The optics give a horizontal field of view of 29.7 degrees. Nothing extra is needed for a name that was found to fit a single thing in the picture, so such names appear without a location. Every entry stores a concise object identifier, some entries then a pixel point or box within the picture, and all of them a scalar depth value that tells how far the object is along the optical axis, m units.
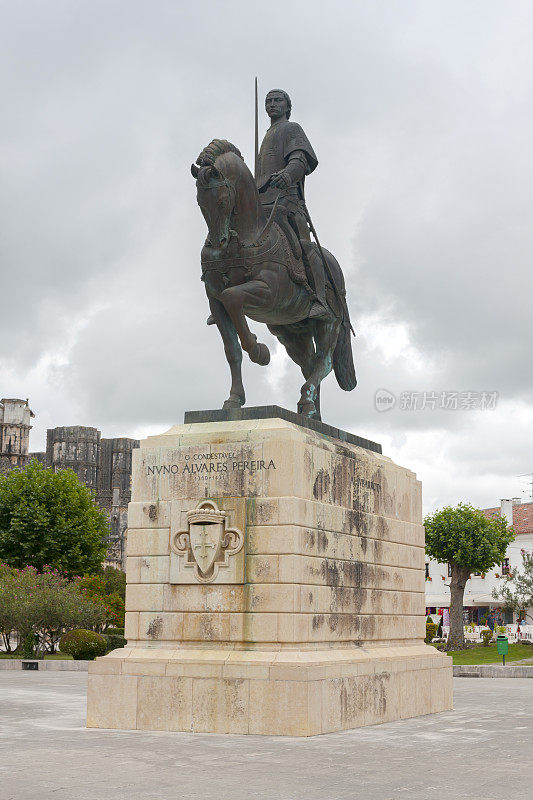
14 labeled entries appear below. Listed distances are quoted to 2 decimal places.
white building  76.31
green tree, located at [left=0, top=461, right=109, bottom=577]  47.31
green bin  34.12
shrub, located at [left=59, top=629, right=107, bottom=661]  31.98
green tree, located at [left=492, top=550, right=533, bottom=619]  46.81
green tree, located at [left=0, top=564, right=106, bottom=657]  33.41
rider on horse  14.91
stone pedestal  12.09
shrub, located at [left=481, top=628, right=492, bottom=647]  49.22
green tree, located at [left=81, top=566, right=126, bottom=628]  41.89
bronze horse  13.55
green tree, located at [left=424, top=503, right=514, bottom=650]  48.09
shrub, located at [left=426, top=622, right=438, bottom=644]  48.73
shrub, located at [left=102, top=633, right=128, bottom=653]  30.52
